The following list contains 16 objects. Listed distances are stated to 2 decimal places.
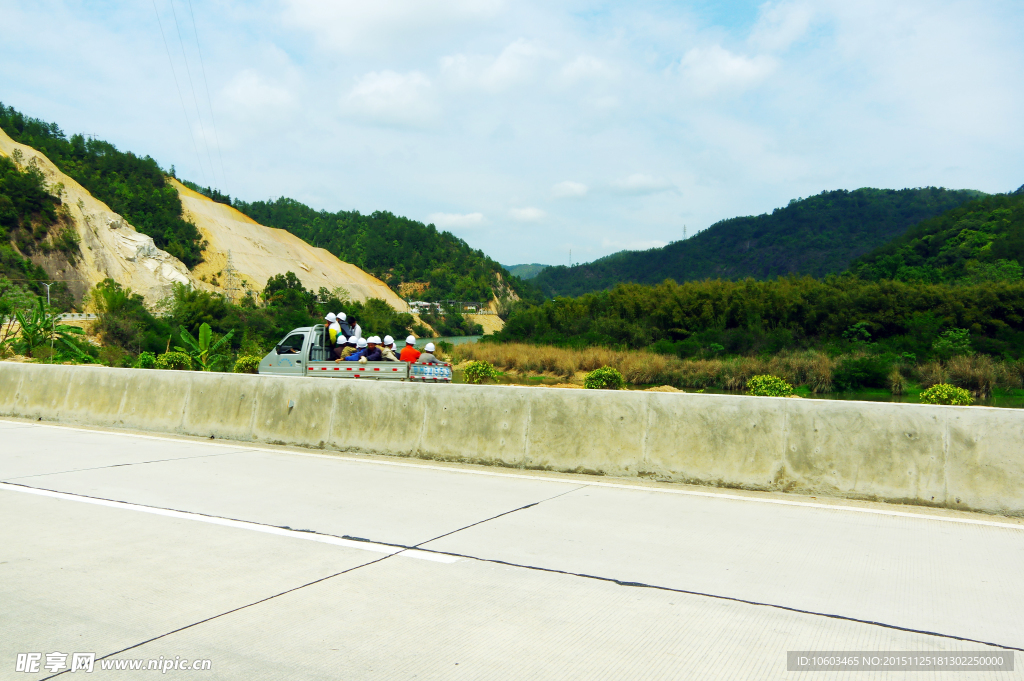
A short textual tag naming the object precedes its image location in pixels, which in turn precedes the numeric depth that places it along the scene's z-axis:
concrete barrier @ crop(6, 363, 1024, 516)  7.00
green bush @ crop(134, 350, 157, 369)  30.93
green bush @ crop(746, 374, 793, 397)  21.56
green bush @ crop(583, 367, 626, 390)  26.03
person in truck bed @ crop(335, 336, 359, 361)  17.85
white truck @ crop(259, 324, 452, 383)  16.36
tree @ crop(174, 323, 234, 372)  33.31
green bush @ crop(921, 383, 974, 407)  15.17
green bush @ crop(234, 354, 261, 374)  27.46
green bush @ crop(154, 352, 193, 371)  30.08
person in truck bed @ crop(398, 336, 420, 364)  16.94
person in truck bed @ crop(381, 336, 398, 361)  17.39
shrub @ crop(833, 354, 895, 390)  30.98
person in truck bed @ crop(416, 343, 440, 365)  16.72
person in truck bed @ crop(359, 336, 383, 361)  17.20
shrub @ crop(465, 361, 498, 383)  27.08
